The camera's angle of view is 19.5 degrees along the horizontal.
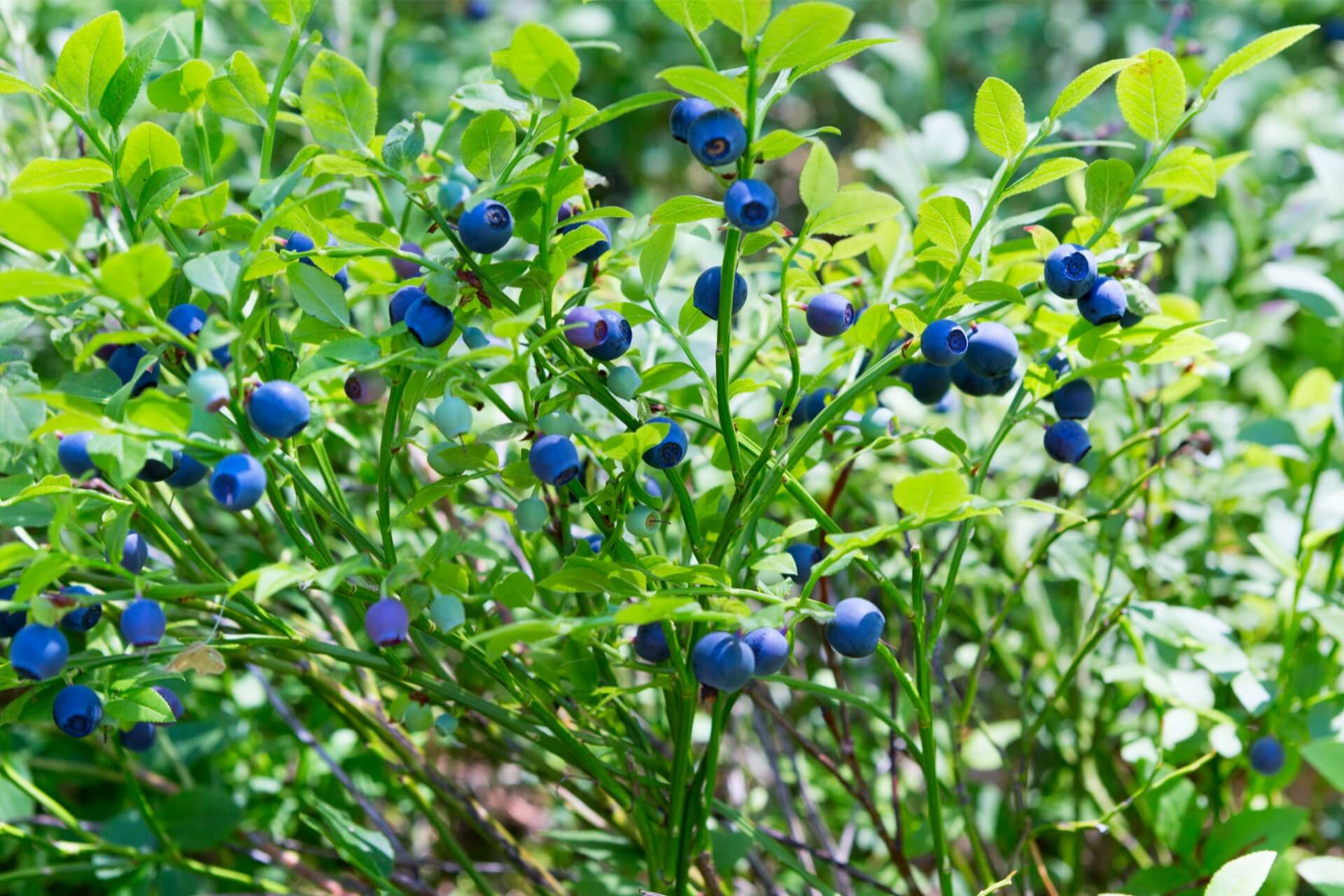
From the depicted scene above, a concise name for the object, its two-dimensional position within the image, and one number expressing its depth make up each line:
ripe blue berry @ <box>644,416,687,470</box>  0.55
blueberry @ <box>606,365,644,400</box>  0.55
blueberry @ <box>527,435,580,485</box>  0.53
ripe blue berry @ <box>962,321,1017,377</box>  0.56
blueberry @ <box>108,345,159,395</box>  0.55
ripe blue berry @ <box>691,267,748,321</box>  0.55
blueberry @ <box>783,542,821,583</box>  0.57
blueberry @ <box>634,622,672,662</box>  0.56
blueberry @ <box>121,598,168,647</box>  0.52
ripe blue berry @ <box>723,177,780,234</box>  0.52
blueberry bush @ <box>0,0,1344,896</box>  0.53
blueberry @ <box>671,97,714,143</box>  0.54
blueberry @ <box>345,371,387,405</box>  0.54
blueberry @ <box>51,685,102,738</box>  0.55
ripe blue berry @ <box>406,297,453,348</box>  0.53
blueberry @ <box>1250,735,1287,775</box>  0.62
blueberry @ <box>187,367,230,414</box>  0.51
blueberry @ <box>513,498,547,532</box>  0.55
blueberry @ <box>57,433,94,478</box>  0.53
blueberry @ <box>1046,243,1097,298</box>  0.55
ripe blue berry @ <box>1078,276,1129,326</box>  0.55
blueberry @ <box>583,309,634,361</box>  0.54
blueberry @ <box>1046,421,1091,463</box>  0.58
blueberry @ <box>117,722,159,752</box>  0.59
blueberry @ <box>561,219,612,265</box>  0.56
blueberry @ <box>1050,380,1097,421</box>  0.57
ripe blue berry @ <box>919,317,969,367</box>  0.54
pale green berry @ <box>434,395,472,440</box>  0.54
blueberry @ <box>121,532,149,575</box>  0.55
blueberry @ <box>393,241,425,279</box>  0.58
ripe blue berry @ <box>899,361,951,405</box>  0.59
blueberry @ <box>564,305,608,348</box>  0.54
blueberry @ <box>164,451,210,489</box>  0.55
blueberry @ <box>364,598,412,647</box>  0.52
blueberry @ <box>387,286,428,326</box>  0.54
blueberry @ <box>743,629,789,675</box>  0.54
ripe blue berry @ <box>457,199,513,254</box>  0.52
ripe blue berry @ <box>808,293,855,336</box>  0.55
